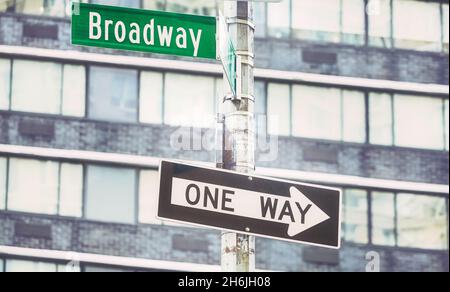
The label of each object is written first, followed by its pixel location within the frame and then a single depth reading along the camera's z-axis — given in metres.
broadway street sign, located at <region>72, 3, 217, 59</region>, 13.58
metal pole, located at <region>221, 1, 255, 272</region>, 13.24
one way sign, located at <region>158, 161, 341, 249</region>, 12.81
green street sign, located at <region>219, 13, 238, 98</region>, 13.45
